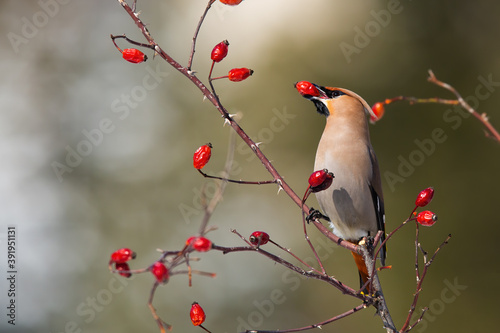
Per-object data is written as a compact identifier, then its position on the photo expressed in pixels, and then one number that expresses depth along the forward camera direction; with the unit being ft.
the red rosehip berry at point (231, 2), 17.12
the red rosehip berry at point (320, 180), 17.09
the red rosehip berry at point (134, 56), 17.10
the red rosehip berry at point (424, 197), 17.12
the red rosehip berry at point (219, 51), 17.14
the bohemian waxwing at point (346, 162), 18.00
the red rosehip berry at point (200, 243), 16.71
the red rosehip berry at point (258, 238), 17.03
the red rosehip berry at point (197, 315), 17.01
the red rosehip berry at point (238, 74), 17.19
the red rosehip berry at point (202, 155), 17.12
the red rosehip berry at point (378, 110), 17.04
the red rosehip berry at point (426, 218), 17.10
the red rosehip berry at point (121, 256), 16.78
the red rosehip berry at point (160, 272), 16.65
